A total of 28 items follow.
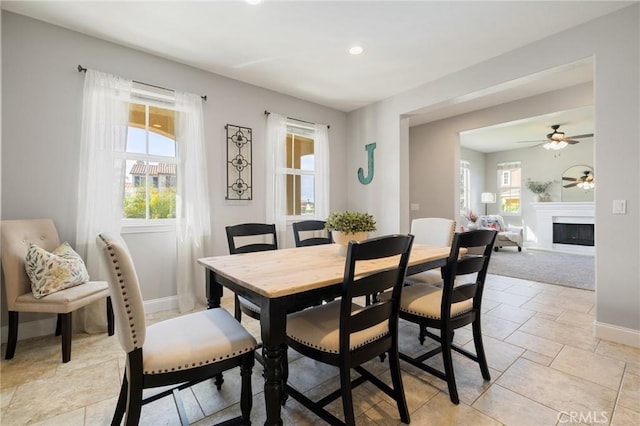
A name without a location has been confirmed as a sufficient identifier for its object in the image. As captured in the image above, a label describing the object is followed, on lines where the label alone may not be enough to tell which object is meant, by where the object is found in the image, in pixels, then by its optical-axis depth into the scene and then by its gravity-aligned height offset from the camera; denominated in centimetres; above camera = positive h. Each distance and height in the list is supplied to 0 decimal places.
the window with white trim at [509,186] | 837 +73
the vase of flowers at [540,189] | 766 +58
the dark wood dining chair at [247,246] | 203 -28
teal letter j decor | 454 +75
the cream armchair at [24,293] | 211 -62
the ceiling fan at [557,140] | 556 +136
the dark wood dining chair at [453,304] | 166 -57
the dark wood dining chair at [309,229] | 270 -17
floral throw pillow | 217 -46
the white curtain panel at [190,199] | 317 +13
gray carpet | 429 -98
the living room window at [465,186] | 822 +70
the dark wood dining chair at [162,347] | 114 -59
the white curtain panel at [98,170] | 263 +38
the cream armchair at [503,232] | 689 -51
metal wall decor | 358 +59
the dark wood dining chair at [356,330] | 131 -59
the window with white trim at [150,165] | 301 +48
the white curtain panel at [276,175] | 389 +49
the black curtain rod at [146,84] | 265 +129
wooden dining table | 126 -33
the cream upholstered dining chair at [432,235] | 253 -22
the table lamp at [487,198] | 820 +37
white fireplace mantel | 678 -15
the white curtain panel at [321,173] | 451 +58
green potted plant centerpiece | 195 -10
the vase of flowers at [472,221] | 691 -24
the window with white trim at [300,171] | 430 +59
